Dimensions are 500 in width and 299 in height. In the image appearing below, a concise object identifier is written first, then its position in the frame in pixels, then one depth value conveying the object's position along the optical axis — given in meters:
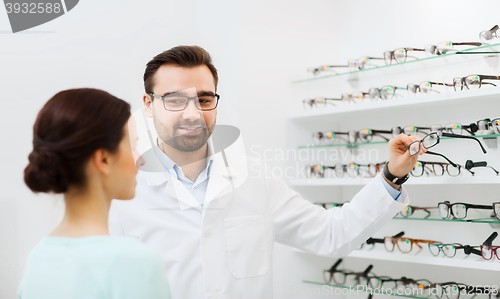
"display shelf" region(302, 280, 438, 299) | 1.85
